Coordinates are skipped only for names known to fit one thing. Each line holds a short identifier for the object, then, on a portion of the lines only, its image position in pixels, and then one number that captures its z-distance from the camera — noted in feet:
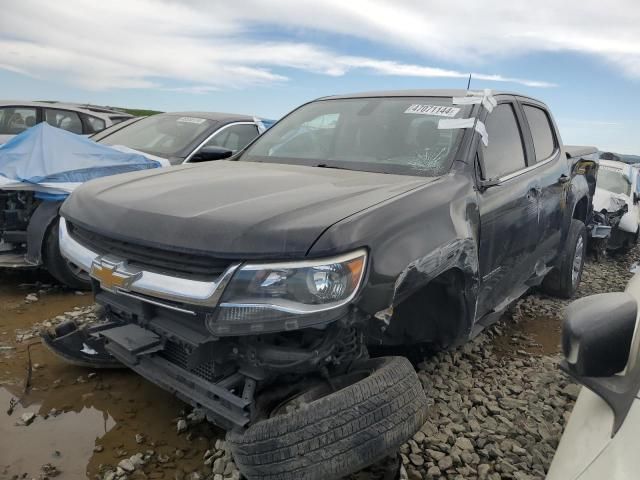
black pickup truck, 6.16
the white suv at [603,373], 4.15
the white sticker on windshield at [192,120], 19.33
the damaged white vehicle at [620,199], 27.77
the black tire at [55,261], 13.93
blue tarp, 14.37
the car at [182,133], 17.97
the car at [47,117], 25.50
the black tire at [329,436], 6.04
